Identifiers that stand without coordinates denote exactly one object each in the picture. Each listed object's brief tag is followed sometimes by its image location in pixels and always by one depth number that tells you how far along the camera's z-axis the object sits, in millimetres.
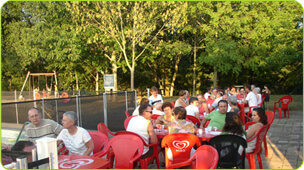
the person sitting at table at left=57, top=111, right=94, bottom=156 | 4258
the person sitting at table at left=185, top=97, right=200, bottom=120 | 6875
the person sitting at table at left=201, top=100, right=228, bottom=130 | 5516
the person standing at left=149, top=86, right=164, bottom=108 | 8961
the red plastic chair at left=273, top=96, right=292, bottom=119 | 12031
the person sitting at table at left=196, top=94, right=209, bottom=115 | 8094
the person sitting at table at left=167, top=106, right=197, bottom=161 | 4893
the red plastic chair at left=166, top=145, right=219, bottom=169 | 3020
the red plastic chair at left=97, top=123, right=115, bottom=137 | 5461
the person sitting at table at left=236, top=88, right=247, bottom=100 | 12442
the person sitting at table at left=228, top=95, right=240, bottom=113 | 7692
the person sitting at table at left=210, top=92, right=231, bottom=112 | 7966
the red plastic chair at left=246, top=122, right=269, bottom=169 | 4703
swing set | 17653
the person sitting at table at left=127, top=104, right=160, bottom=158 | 4836
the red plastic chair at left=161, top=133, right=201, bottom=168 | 4219
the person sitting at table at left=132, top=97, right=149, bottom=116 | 7305
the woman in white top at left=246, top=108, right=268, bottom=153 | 4773
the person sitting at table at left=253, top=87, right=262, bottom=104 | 11047
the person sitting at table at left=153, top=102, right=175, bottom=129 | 6027
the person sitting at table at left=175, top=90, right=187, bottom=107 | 7918
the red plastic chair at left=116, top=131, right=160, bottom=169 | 4372
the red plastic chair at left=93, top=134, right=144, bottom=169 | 4199
